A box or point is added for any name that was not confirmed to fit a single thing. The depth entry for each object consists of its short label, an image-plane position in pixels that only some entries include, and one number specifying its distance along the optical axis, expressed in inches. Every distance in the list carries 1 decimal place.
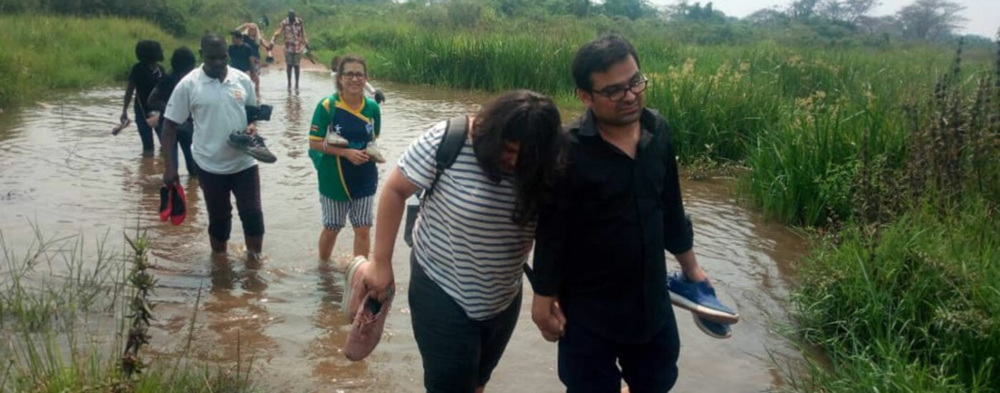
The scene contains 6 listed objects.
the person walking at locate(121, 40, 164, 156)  357.1
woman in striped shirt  114.5
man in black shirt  118.8
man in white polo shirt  230.4
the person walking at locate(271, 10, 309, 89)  721.0
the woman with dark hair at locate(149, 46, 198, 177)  319.6
